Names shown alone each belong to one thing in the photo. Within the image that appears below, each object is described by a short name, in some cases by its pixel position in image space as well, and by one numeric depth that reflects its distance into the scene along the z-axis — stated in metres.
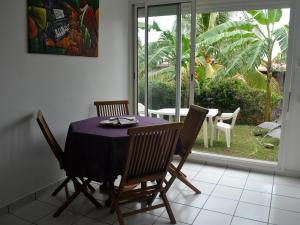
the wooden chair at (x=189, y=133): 2.88
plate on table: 2.70
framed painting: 2.71
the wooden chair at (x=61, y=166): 2.53
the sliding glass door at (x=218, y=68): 4.04
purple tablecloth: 2.31
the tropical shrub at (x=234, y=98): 6.01
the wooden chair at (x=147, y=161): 2.18
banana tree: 4.88
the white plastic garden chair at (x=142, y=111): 4.33
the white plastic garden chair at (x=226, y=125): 4.96
